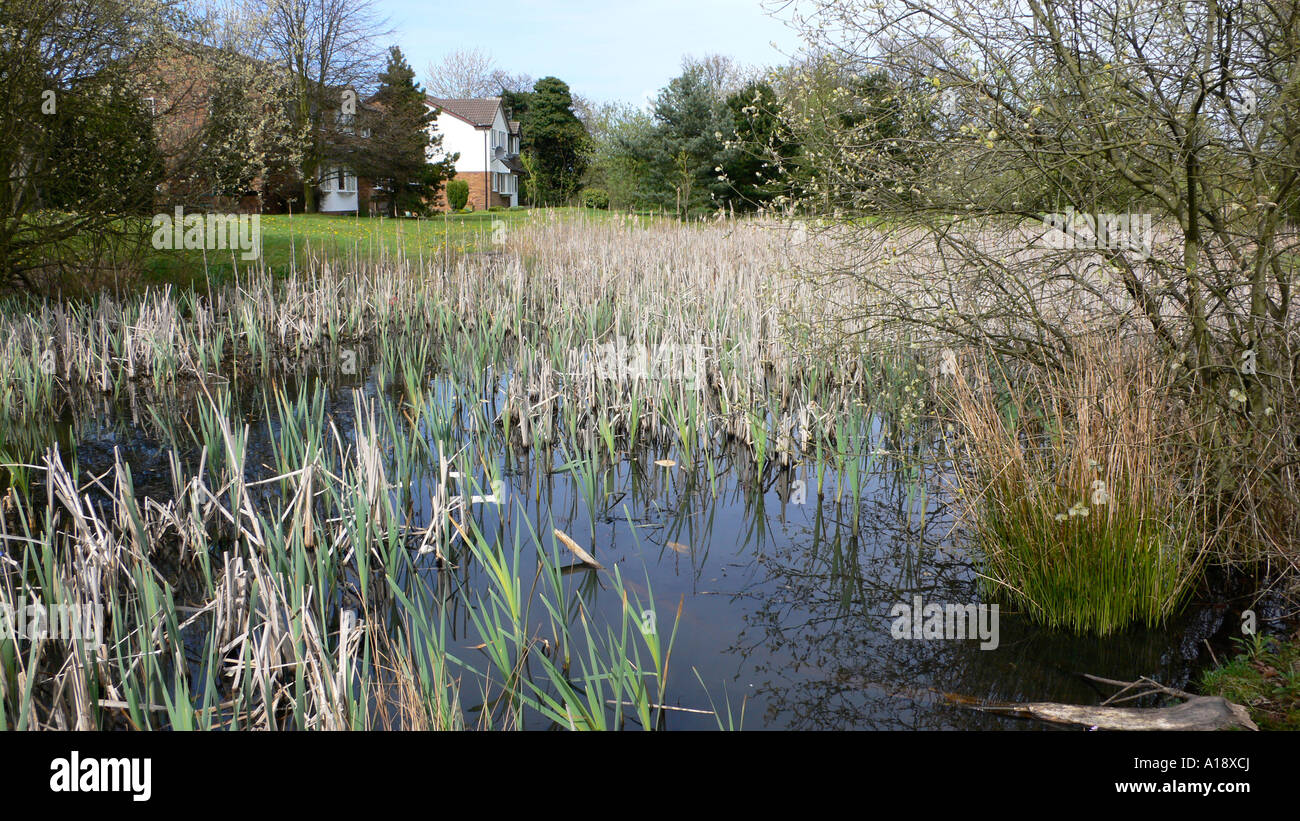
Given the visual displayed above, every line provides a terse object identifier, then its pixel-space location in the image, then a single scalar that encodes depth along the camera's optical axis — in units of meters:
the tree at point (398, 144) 32.38
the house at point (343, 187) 32.16
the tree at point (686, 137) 28.02
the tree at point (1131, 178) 3.78
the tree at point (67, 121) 8.77
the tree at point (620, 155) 29.50
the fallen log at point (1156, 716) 2.74
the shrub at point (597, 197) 32.38
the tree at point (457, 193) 42.22
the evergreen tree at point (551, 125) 48.42
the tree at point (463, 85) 64.38
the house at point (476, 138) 51.66
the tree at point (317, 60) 31.08
